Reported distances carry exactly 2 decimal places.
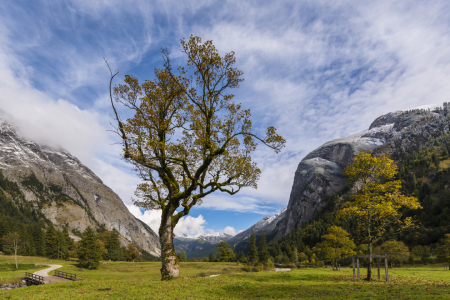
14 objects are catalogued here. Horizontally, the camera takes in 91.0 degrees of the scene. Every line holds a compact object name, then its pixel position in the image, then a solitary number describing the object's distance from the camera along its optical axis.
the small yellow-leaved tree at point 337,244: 56.75
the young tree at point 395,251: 64.03
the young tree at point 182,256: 126.19
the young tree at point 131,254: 125.77
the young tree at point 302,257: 119.00
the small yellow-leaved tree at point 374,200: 21.70
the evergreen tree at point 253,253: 89.08
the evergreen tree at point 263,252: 91.80
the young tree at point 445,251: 48.85
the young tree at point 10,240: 89.81
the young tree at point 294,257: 110.52
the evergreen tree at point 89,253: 69.38
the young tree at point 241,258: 103.34
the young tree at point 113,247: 107.18
